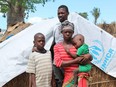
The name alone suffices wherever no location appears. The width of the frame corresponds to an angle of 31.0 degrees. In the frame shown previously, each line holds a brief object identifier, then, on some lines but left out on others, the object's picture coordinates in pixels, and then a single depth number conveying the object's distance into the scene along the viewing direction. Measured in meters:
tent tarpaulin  3.11
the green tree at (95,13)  23.95
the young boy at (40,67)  2.54
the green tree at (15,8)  10.52
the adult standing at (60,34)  2.71
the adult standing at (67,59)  2.44
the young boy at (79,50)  2.44
